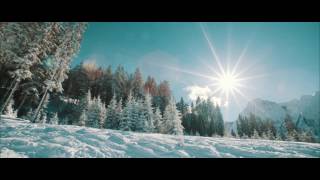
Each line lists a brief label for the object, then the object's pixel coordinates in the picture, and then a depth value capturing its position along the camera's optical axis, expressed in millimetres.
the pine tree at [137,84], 67062
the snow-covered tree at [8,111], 23625
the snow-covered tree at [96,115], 43375
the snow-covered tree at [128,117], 40406
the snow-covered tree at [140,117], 39241
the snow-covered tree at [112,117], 44562
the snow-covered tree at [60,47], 22281
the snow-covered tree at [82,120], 41172
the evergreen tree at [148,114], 39250
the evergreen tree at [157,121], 41466
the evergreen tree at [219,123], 93062
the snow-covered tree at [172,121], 40012
